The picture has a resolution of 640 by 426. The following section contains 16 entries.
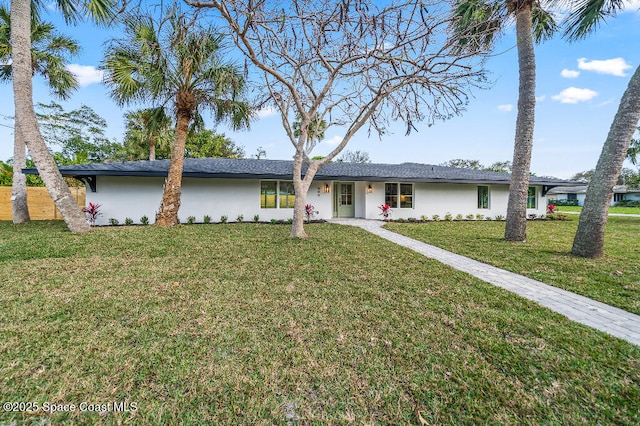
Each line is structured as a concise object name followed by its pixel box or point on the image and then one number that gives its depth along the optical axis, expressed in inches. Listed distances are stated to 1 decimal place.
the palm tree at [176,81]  301.1
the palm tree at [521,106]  277.2
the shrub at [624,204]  1195.4
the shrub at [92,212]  403.2
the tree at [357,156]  1472.7
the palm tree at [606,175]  208.1
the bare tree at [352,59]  202.2
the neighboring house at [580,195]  1336.1
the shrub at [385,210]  513.3
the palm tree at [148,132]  367.2
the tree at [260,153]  1182.9
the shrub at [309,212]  475.8
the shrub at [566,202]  1402.6
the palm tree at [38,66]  395.2
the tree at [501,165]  1656.0
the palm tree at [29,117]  273.0
